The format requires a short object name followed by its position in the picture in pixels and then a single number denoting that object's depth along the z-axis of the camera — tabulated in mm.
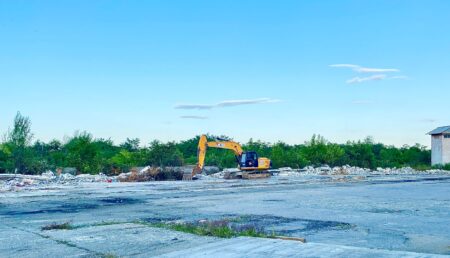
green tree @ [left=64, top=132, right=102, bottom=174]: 46281
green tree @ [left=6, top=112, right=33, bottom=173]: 39531
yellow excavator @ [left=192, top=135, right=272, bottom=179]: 38353
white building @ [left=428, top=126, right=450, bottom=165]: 61062
